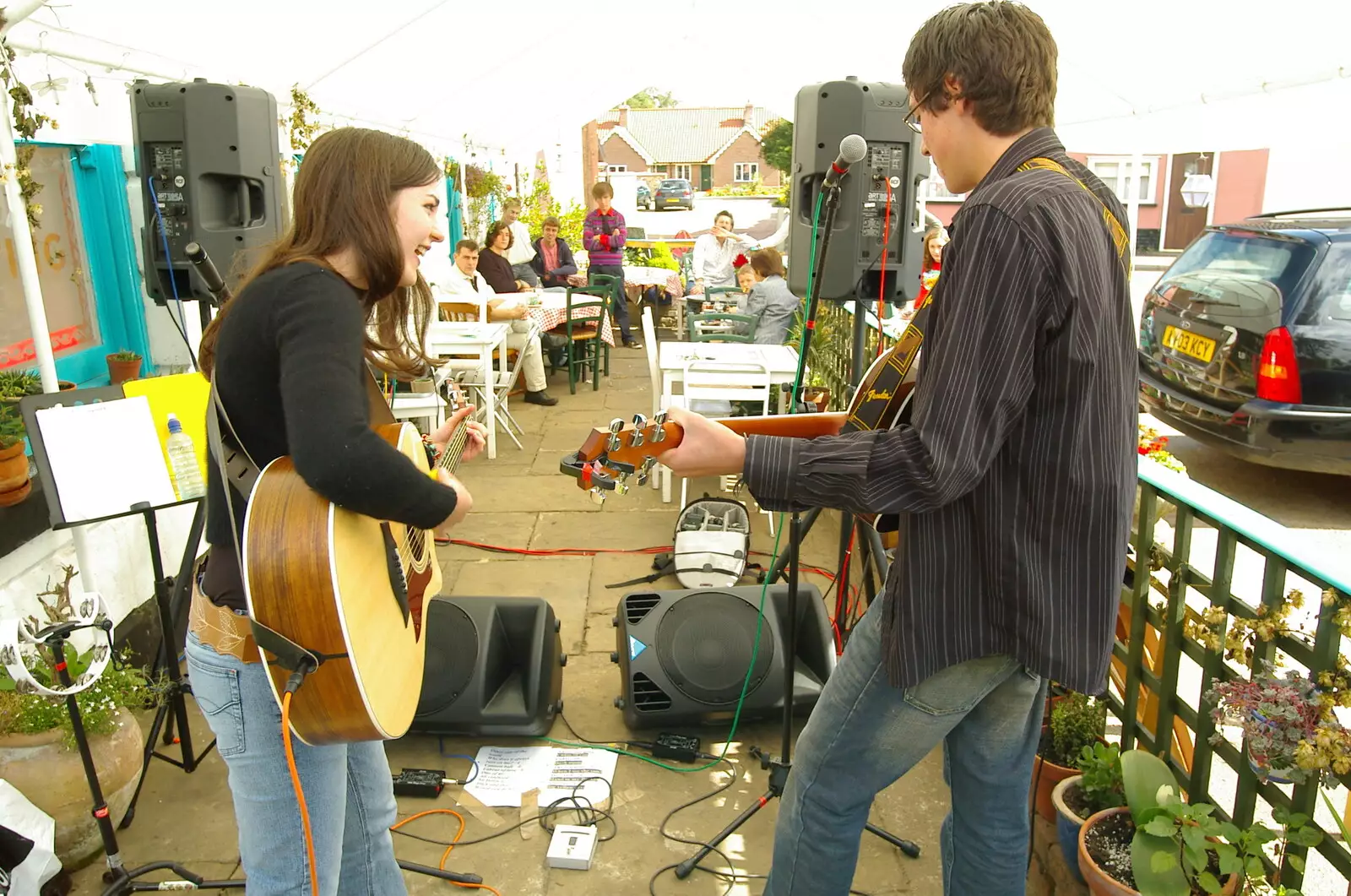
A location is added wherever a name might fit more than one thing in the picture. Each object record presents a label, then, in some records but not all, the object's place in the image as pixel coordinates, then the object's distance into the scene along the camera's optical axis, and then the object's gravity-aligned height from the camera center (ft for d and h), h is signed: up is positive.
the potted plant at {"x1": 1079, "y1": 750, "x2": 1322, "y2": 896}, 6.09 -3.95
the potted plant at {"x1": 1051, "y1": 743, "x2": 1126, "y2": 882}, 7.35 -4.32
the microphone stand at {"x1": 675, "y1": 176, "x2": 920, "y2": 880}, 7.89 -4.23
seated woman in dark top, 28.53 -0.99
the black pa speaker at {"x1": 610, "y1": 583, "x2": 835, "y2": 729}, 9.73 -4.26
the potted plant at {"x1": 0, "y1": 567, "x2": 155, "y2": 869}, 7.91 -4.11
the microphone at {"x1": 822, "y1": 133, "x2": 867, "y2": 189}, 7.04 +0.47
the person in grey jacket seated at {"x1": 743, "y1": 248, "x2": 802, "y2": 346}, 21.36 -1.86
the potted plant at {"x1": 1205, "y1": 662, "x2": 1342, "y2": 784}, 5.66 -2.91
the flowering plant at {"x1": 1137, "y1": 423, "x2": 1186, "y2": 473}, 10.41 -2.47
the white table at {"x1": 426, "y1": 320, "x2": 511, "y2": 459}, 19.98 -2.28
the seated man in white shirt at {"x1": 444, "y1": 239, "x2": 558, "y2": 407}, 23.54 -1.98
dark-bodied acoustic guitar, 5.05 -1.07
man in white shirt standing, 32.63 -0.89
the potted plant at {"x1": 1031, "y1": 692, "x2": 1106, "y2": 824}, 8.01 -4.20
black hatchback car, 17.19 -2.32
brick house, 183.83 +15.19
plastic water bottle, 8.73 -2.01
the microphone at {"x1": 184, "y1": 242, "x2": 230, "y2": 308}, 7.00 -0.28
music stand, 7.90 -2.72
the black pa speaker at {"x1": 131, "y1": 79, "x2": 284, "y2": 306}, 11.37 +0.72
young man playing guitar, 4.11 -1.00
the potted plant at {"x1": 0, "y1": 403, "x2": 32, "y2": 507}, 9.05 -2.06
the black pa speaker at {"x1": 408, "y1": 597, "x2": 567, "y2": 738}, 9.59 -4.32
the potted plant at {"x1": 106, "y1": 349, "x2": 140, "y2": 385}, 13.29 -1.75
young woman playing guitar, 4.28 -0.80
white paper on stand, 8.03 -1.84
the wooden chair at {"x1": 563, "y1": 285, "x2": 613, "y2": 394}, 26.48 -2.66
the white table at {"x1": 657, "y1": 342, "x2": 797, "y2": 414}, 17.29 -2.40
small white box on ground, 8.29 -5.18
